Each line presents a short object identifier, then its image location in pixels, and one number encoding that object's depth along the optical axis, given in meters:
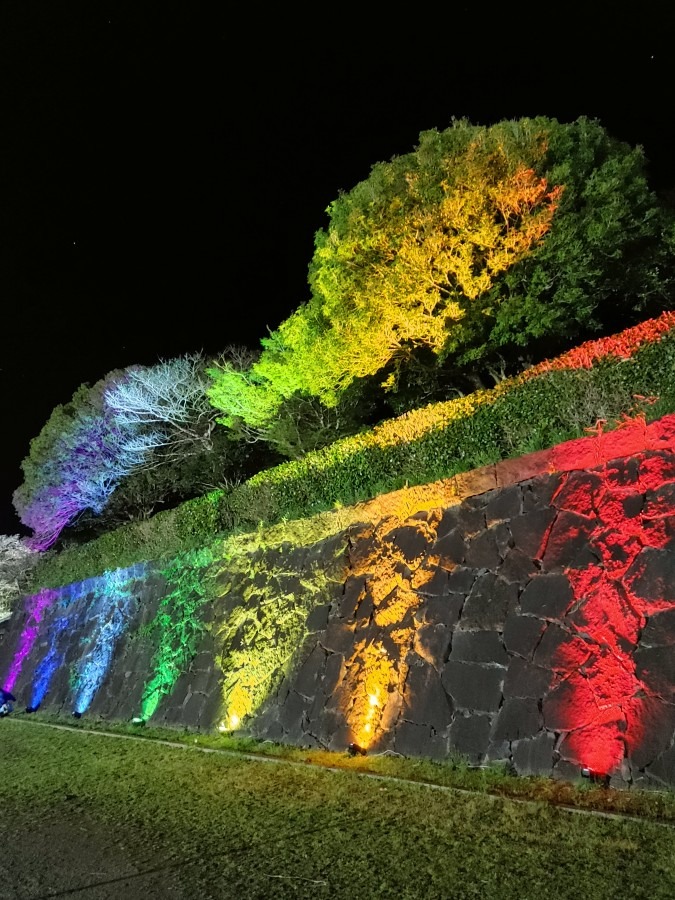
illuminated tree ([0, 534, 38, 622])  21.42
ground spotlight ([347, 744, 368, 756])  6.56
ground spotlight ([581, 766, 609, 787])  4.56
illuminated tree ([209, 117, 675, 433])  10.13
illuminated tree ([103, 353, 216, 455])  16.95
